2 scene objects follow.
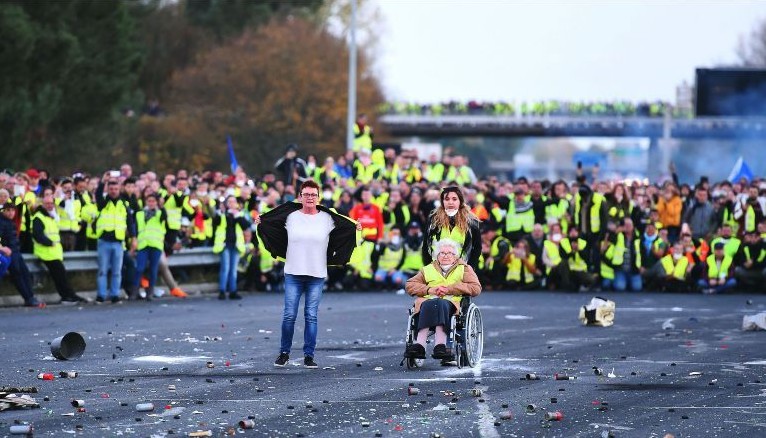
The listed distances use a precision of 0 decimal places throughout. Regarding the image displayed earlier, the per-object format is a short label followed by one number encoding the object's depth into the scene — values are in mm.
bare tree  132750
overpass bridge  113750
